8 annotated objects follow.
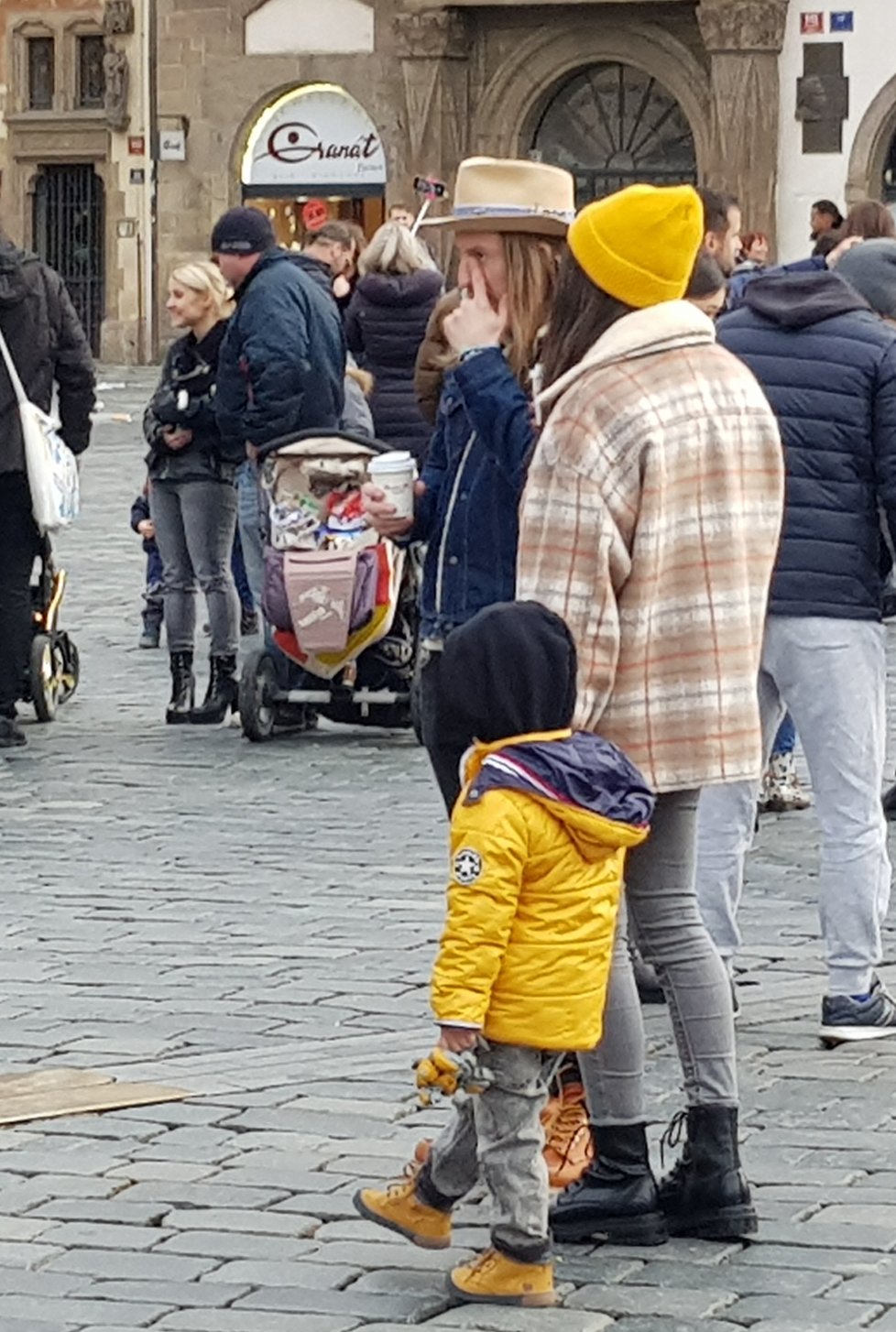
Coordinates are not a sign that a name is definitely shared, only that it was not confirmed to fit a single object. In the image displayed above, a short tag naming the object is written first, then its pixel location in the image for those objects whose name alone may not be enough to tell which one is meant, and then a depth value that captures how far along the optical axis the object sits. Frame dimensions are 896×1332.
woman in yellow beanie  8.38
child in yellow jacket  7.68
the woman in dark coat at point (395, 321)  21.06
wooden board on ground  9.91
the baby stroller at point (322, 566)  18.23
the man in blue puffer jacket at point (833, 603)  10.85
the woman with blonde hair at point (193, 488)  19.44
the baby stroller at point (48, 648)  19.23
